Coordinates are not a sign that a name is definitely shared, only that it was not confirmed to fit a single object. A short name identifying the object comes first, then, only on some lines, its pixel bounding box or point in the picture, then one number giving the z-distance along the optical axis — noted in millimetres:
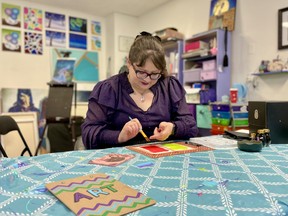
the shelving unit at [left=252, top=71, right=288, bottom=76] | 2410
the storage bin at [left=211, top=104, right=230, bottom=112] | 2588
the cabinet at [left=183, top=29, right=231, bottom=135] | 2871
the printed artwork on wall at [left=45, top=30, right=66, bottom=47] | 3970
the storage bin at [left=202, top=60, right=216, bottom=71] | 2900
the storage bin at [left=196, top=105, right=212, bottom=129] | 2938
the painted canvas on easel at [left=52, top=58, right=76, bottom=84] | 3973
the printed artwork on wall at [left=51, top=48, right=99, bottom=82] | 4224
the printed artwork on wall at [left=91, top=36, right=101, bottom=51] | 4402
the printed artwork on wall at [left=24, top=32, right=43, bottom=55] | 3809
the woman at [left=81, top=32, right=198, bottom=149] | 1138
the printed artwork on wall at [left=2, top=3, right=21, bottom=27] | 3613
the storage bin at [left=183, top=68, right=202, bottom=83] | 3117
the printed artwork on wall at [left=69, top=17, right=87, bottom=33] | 4162
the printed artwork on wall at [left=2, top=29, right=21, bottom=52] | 3643
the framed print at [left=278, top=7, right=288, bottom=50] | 2420
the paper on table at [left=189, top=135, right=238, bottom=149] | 1066
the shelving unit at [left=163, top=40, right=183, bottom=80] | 3397
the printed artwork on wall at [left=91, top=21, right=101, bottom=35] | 4399
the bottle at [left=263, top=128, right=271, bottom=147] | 1115
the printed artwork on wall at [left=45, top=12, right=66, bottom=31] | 3951
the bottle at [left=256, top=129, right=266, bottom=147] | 1103
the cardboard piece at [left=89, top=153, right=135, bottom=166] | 812
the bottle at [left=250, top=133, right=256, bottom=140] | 1111
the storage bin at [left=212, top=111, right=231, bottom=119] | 2562
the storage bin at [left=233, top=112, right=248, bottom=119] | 2527
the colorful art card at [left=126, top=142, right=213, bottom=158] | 934
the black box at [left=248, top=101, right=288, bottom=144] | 1190
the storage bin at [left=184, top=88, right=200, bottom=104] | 3076
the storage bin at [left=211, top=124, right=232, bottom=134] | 2544
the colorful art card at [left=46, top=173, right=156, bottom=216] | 486
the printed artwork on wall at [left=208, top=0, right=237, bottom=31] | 2910
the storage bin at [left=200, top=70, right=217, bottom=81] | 2896
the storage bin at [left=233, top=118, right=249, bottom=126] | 2509
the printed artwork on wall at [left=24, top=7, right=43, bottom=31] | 3780
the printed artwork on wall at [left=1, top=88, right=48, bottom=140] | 3648
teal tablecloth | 500
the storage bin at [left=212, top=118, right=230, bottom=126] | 2561
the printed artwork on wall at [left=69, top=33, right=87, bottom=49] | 4164
